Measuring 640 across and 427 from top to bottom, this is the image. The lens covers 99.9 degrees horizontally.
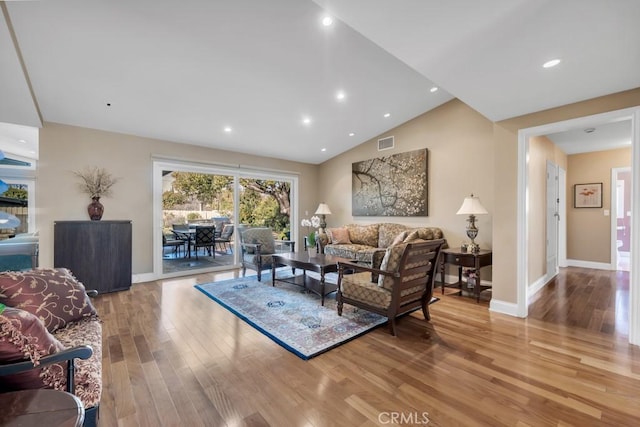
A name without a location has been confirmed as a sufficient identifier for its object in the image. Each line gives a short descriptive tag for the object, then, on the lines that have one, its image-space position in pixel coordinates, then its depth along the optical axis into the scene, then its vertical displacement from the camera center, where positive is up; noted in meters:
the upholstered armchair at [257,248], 4.78 -0.66
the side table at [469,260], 3.86 -0.71
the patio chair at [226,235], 6.23 -0.53
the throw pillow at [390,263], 2.72 -0.52
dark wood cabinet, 3.96 -0.61
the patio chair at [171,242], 5.49 -0.65
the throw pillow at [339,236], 6.09 -0.53
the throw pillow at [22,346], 1.11 -0.58
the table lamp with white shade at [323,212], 6.84 +0.02
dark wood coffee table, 3.73 -0.77
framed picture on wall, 5.81 +0.41
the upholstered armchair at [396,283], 2.73 -0.78
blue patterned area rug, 2.64 -1.24
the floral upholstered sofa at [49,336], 1.13 -0.65
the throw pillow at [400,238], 5.02 -0.47
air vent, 5.84 +1.54
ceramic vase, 4.33 +0.05
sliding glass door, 5.34 +0.08
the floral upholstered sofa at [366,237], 4.99 -0.51
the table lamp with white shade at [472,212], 4.01 +0.02
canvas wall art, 5.29 +0.60
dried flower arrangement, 4.39 +0.52
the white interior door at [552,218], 4.86 -0.09
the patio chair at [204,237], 6.02 -0.55
